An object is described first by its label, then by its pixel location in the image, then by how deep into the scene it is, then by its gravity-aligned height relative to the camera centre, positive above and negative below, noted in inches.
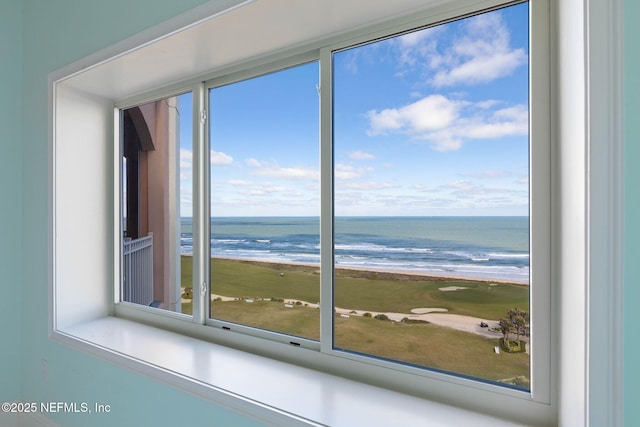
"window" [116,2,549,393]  47.3 +1.8
